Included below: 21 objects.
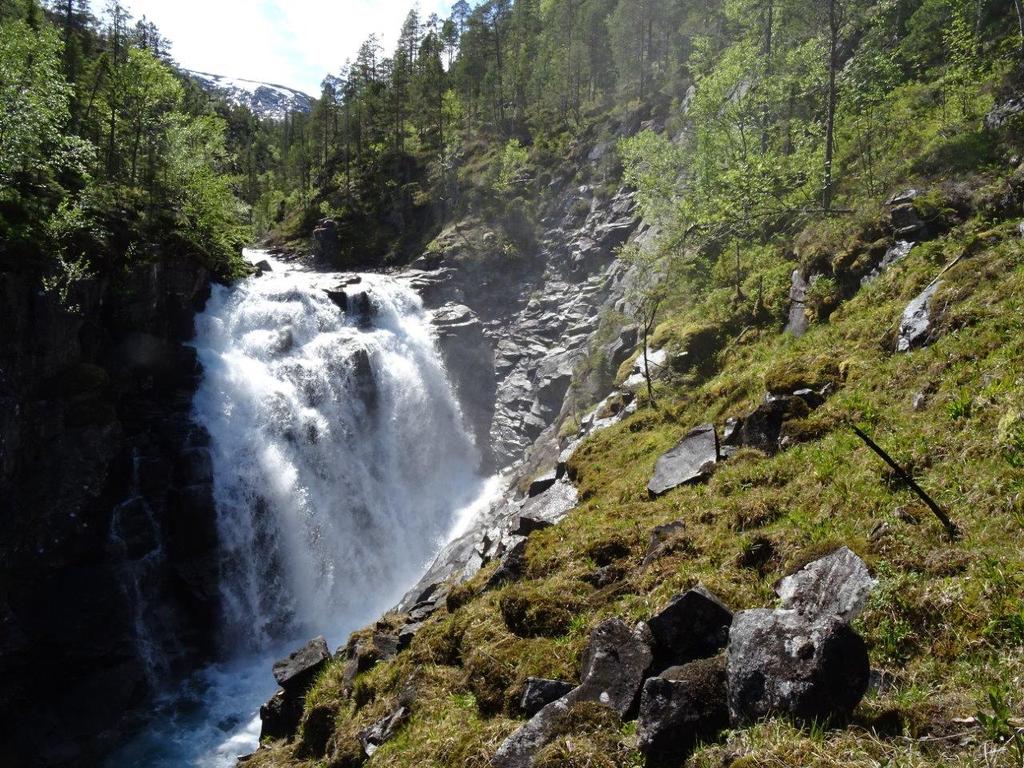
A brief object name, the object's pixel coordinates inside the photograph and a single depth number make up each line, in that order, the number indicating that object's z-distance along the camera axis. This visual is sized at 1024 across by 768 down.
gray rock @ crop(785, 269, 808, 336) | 15.23
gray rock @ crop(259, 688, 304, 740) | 11.33
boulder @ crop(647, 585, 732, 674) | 5.92
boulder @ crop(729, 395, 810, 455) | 10.45
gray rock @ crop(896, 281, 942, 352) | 10.30
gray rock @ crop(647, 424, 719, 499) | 10.82
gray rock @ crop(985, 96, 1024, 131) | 15.45
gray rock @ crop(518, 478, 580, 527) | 12.81
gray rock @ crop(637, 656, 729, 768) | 4.88
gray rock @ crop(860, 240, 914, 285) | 13.72
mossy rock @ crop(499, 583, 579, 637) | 7.92
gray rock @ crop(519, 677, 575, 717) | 6.58
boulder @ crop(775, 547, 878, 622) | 5.60
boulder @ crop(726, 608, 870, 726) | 4.42
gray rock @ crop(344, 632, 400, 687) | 10.63
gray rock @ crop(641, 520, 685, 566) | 8.28
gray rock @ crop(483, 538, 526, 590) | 10.18
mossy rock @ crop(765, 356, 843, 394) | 11.12
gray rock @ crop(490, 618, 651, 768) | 5.62
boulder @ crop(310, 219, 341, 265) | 53.22
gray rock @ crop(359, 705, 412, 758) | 7.96
